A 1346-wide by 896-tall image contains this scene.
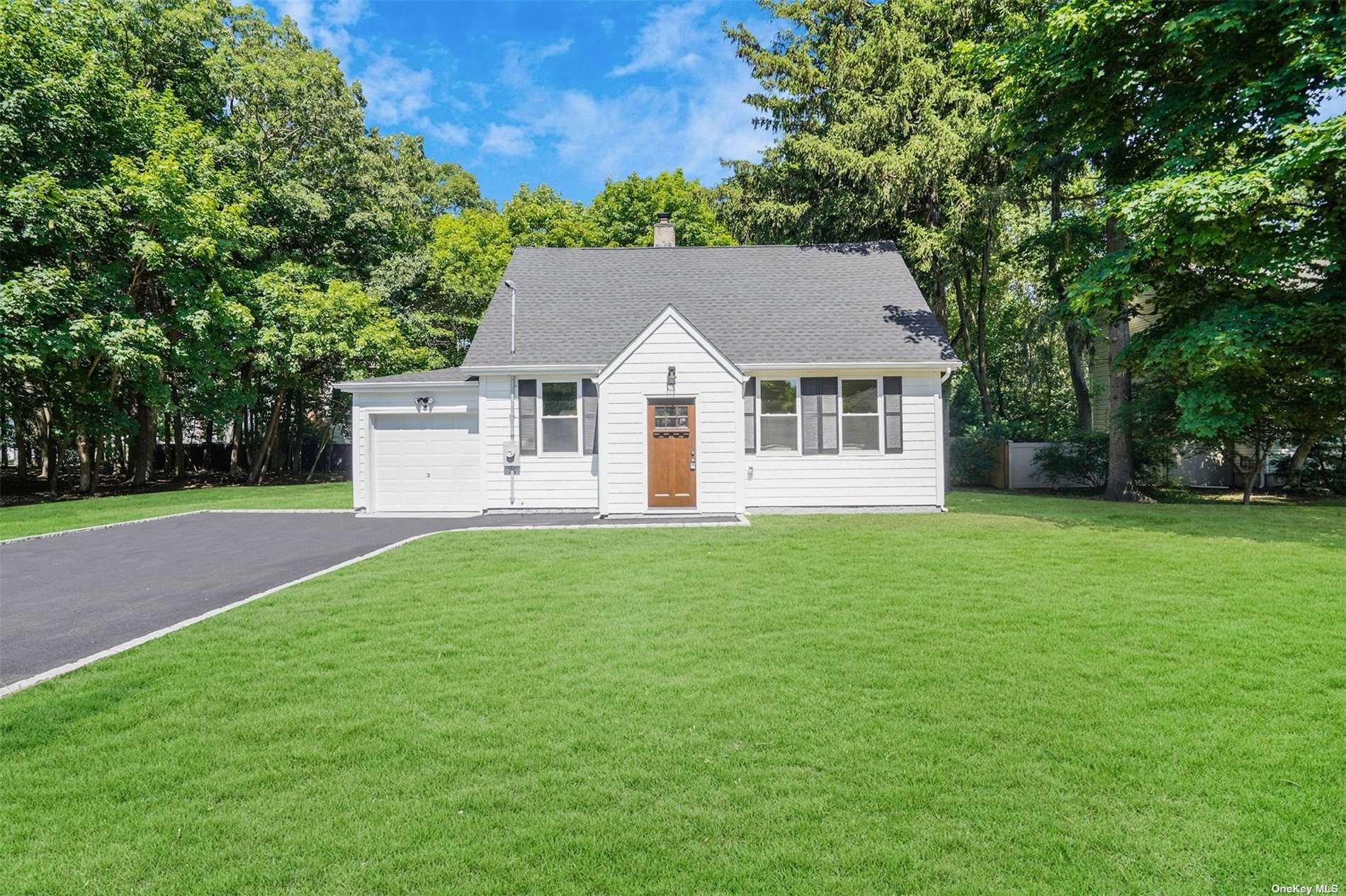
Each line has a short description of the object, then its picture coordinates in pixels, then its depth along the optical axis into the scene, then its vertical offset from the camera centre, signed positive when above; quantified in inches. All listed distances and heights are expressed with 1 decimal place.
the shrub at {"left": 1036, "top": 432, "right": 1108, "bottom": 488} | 728.3 -23.0
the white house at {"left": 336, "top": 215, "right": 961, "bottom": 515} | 505.4 +25.4
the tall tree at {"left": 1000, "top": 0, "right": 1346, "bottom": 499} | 432.1 +279.8
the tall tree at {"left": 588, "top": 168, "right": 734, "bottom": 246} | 1316.4 +511.3
